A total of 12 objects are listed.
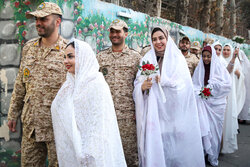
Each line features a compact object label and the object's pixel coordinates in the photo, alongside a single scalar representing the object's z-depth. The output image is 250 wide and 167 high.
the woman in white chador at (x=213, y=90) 4.83
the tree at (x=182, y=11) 11.32
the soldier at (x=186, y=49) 5.69
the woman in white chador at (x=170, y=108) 3.54
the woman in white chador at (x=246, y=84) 7.99
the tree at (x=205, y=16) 13.41
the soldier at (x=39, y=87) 2.95
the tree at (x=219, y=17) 16.11
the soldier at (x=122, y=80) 3.59
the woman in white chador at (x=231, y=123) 5.42
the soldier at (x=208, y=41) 7.78
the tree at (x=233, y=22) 20.97
